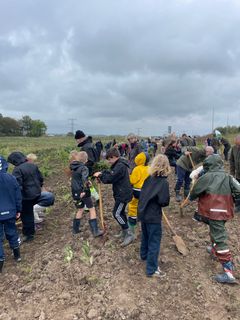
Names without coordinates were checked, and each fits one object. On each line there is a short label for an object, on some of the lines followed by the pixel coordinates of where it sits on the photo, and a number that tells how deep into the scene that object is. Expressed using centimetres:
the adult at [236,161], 552
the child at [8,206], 378
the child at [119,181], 397
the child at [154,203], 333
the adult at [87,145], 504
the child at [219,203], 340
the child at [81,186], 428
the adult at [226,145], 1159
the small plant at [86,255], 375
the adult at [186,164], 590
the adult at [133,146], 618
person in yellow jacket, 408
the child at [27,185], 446
